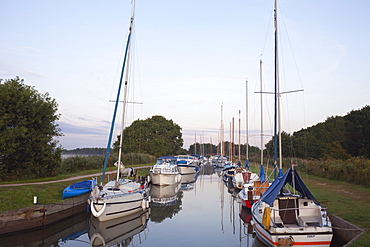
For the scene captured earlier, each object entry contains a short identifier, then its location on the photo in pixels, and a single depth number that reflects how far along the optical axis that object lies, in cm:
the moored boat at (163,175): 3528
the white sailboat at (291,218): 1234
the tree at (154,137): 7906
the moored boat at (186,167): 5011
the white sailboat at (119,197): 1816
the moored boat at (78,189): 1951
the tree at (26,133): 2280
